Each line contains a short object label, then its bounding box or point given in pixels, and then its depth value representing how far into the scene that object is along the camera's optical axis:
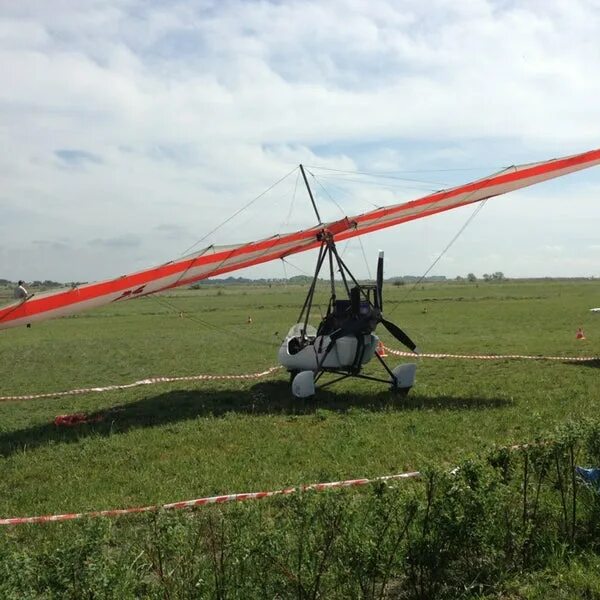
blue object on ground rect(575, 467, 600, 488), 5.40
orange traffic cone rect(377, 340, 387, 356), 20.48
